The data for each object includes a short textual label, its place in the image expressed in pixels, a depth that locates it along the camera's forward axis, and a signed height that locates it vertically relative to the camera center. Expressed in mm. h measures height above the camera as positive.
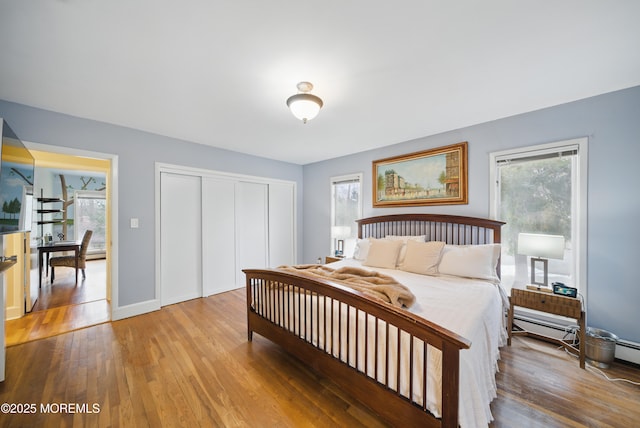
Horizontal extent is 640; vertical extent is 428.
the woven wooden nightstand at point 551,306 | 2109 -897
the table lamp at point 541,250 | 2303 -372
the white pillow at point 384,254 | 3125 -565
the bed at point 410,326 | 1230 -795
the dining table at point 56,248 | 4223 -686
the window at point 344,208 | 4363 +92
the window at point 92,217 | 6539 -152
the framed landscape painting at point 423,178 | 3213 +535
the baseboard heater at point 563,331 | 2135 -1248
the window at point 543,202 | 2426 +131
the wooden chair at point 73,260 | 4387 -914
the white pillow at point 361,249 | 3613 -577
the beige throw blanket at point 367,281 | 1726 -596
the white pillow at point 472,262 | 2557 -550
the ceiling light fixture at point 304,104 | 2035 +968
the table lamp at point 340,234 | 4301 -395
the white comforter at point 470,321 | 1229 -767
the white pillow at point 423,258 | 2811 -553
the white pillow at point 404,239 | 3178 -379
